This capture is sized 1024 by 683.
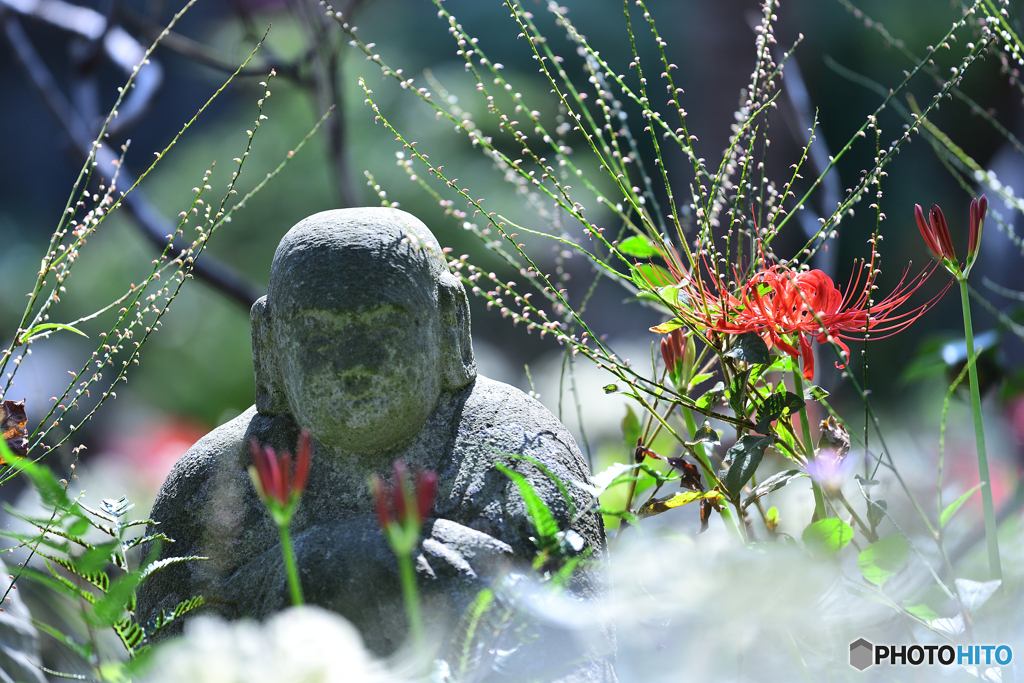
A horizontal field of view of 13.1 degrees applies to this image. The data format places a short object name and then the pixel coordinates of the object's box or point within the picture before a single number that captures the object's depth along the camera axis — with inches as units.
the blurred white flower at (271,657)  92.2
